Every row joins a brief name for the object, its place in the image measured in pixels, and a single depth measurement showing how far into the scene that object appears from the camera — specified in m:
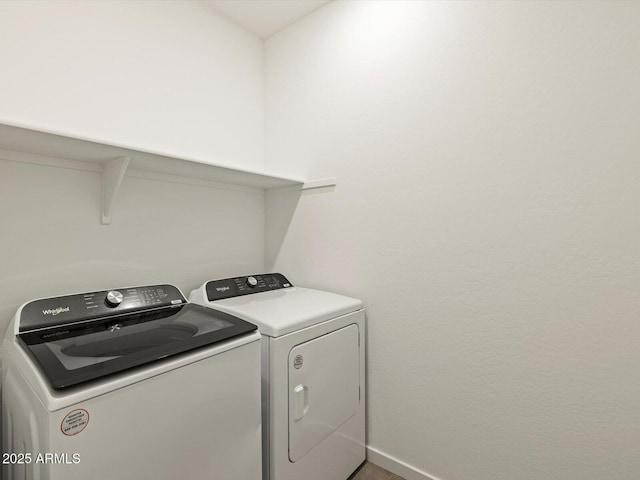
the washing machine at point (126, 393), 0.75
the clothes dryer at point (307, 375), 1.24
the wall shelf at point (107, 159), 1.08
